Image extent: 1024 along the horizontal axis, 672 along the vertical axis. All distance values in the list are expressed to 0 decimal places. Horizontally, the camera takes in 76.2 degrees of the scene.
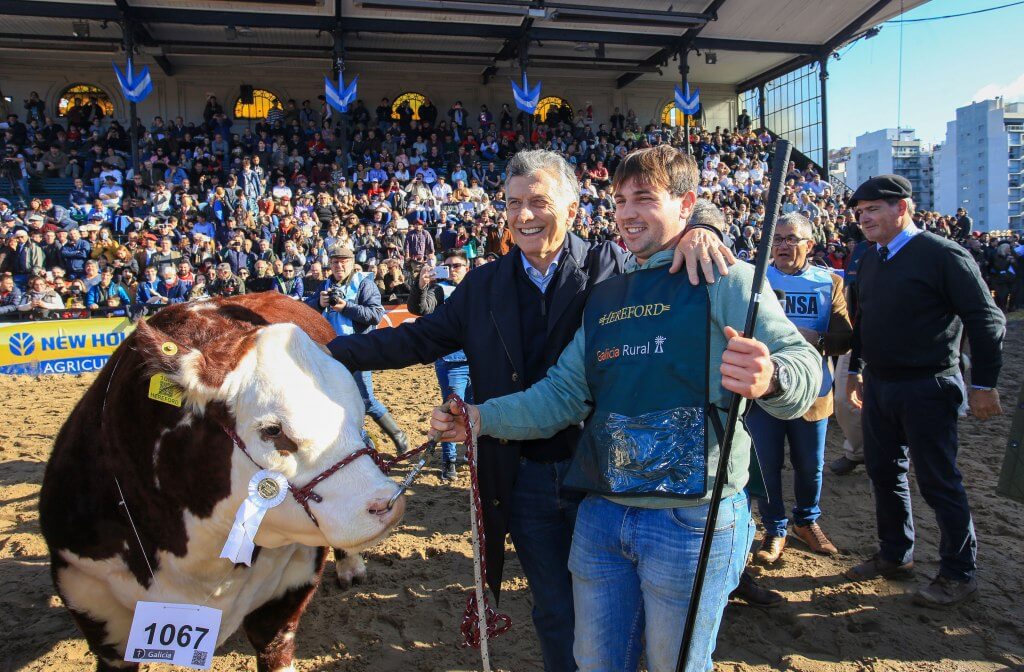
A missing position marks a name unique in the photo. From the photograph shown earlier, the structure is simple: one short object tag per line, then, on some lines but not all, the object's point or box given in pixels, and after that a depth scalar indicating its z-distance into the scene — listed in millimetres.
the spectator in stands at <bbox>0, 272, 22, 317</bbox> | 9234
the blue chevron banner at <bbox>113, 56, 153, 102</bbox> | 16016
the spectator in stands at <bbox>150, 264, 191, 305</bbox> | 10766
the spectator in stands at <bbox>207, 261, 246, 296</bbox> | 10750
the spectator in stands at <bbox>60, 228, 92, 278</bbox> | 11820
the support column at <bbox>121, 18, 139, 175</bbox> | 16125
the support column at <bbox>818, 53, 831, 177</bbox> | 22312
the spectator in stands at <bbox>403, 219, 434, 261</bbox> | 12992
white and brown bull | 1913
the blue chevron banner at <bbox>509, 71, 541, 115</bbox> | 18297
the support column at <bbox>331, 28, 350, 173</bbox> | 17250
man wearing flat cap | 3123
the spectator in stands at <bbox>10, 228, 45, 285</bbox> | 11492
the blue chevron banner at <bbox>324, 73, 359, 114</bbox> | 16938
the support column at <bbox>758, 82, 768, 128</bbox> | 26484
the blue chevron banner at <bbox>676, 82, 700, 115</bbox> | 19844
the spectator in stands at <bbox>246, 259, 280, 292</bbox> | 10156
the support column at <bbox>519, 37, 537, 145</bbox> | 18547
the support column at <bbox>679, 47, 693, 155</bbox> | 19797
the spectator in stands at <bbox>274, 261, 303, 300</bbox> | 10672
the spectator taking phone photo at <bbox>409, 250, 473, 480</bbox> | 5113
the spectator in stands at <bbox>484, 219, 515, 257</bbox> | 12732
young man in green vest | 1684
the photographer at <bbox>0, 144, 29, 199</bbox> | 16062
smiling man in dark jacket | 2229
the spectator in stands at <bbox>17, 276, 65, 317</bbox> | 9297
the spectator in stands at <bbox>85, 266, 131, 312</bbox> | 10648
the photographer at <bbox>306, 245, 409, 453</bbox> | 5082
